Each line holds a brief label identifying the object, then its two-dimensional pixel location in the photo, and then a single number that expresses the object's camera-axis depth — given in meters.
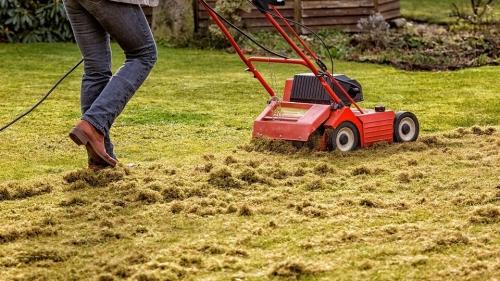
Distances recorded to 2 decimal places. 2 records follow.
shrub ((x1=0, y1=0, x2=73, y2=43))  12.38
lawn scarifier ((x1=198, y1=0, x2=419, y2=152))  5.78
